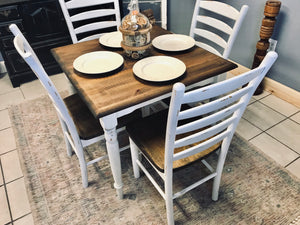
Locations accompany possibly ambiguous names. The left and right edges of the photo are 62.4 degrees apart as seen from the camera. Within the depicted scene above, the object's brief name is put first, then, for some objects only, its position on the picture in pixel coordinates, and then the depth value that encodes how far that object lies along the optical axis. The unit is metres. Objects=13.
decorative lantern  1.33
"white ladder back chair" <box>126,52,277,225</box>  0.85
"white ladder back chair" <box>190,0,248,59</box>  1.58
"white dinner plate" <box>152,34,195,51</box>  1.53
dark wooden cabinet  2.40
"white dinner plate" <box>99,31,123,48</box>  1.57
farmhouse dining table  1.13
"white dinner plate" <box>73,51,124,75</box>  1.32
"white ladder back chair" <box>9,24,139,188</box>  1.12
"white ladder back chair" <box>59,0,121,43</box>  1.84
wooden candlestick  1.98
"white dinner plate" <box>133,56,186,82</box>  1.24
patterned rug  1.46
